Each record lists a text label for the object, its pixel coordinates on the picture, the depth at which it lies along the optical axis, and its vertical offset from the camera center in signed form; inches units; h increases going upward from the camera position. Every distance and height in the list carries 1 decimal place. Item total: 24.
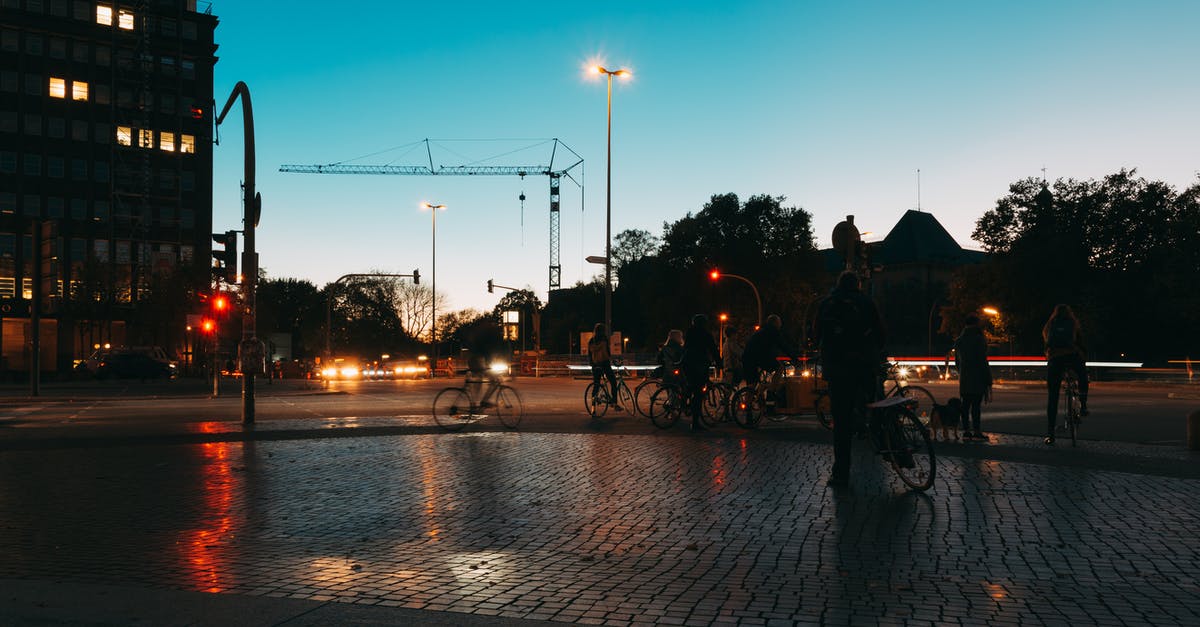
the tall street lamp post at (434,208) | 2736.2 +373.6
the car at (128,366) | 1770.4 -42.8
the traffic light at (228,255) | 649.0 +57.1
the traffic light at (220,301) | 992.2 +41.4
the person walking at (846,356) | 346.6 -5.9
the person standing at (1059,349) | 501.7 -5.5
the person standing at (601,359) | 698.8 -13.4
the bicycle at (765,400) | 591.1 -36.6
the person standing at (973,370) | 536.4 -17.2
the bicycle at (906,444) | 333.4 -35.8
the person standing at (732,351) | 679.1 -7.9
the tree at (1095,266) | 2181.3 +162.0
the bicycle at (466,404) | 611.2 -39.1
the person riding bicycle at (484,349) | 600.4 -5.0
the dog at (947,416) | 510.9 -40.5
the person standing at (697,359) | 597.6 -11.8
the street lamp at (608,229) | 1473.9 +180.1
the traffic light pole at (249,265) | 649.6 +50.9
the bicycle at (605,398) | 705.0 -41.3
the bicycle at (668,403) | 605.0 -38.7
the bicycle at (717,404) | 624.1 -40.9
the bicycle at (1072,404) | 508.4 -34.6
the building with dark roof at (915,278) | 4168.3 +276.9
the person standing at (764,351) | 595.2 -6.9
